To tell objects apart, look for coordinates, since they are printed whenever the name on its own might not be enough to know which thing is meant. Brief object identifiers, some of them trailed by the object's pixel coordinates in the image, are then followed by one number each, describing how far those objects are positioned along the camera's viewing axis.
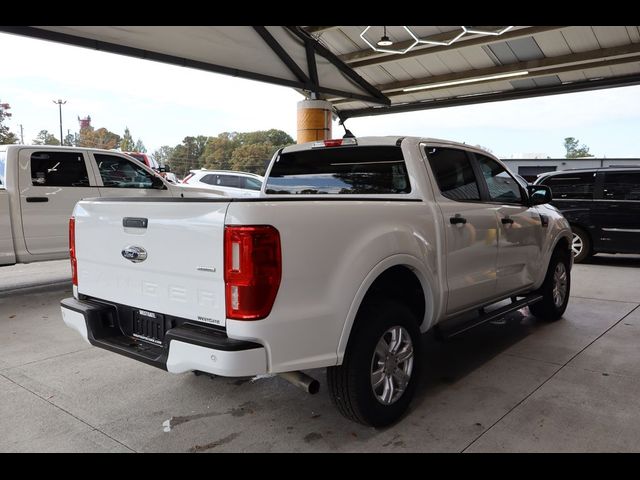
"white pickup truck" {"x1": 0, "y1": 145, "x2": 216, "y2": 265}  6.30
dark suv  8.67
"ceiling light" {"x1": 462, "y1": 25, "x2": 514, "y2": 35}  11.35
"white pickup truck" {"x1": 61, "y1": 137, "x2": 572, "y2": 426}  2.36
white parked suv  14.25
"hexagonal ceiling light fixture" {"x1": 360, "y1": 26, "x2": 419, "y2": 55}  12.19
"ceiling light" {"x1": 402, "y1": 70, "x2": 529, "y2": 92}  14.49
